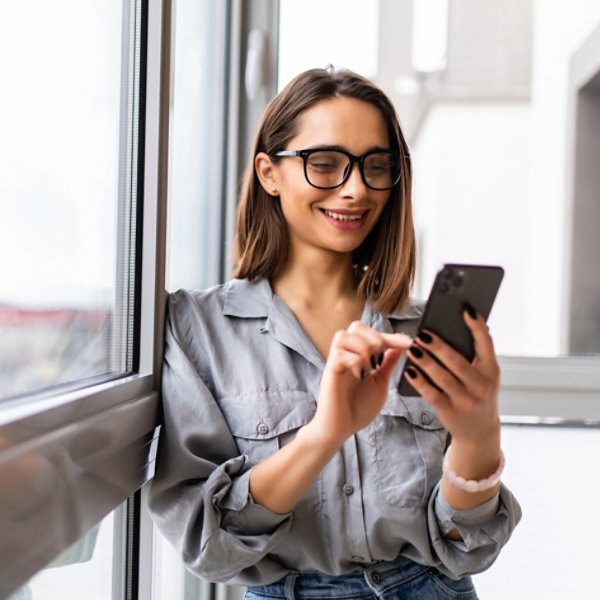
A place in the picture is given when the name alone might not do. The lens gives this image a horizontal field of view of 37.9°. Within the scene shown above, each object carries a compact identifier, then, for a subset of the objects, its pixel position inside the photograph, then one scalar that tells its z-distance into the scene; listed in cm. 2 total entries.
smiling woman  124
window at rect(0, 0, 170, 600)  87
